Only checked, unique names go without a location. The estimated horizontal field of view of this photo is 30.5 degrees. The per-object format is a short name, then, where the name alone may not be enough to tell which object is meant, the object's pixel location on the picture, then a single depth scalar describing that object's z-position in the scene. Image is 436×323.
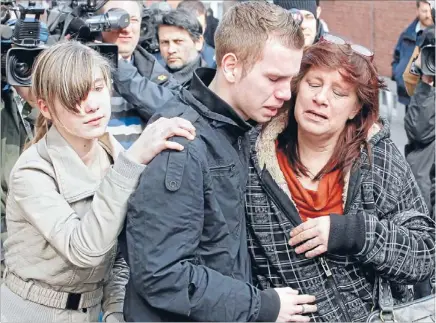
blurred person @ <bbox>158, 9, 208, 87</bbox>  5.40
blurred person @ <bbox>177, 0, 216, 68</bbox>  7.19
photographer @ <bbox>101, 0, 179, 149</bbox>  4.16
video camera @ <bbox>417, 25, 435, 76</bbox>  4.63
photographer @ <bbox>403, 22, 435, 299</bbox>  4.77
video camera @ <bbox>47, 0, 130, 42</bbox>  4.11
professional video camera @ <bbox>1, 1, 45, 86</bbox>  3.54
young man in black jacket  2.08
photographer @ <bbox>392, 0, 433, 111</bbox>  7.99
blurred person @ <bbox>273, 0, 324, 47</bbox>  5.19
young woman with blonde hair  2.35
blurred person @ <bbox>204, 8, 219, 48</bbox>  9.09
